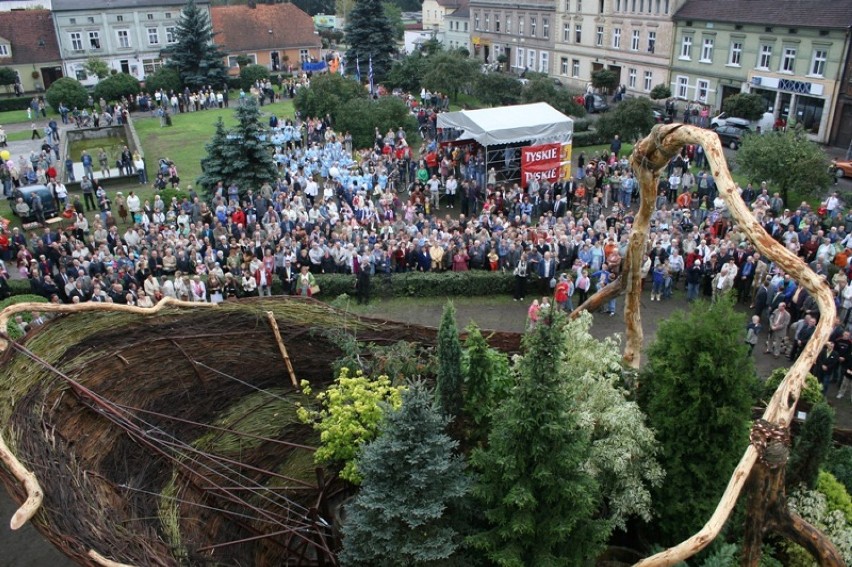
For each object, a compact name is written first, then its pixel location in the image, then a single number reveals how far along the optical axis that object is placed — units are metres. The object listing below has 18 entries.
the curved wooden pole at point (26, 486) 6.77
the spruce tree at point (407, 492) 8.26
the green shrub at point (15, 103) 53.34
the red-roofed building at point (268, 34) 67.00
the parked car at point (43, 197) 28.12
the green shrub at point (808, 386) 12.75
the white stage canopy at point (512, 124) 27.55
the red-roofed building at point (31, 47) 58.38
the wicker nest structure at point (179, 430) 8.27
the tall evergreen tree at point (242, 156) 28.05
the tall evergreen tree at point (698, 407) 8.82
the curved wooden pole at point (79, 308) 9.40
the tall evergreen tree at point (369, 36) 55.34
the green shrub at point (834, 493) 10.58
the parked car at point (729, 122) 36.97
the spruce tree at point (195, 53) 51.94
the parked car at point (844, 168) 31.61
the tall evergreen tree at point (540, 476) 7.98
